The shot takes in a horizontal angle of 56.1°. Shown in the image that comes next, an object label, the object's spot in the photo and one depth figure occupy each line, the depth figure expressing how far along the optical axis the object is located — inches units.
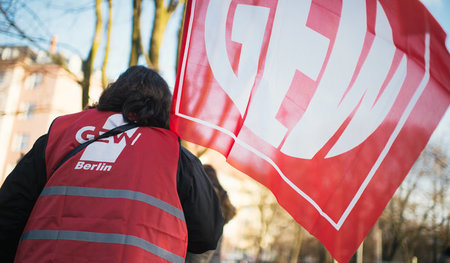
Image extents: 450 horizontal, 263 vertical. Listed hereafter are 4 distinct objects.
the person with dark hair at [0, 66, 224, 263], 65.1
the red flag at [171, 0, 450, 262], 96.5
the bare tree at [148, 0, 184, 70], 245.0
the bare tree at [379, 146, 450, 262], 949.2
